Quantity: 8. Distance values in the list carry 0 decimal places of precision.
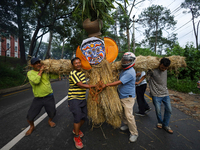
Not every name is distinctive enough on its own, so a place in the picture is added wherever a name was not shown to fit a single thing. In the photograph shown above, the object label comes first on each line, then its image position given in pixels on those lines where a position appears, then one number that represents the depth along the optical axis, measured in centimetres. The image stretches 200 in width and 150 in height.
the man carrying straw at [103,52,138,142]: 222
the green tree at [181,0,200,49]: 1902
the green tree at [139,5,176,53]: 1993
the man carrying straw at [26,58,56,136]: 245
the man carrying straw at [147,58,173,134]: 258
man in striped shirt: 211
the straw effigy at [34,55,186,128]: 226
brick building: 2765
